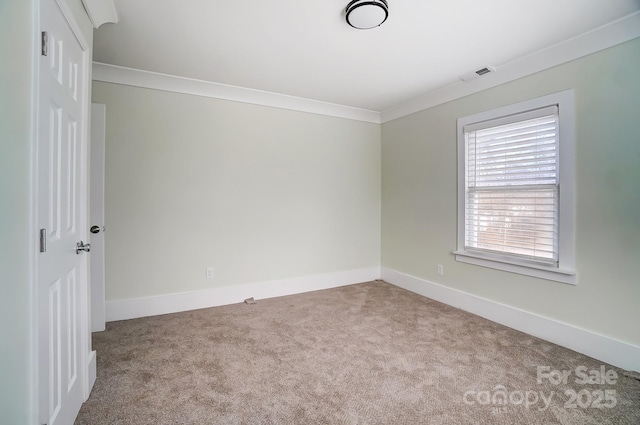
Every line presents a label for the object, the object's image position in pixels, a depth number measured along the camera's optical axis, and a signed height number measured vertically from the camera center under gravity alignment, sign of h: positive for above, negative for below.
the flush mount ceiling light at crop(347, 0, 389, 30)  1.91 +1.33
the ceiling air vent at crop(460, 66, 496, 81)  2.87 +1.40
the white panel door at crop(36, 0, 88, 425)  1.20 -0.06
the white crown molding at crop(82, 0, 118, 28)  1.77 +1.26
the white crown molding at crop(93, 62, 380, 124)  2.89 +1.35
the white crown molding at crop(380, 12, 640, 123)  2.15 +1.34
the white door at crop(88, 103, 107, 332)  2.62 -0.03
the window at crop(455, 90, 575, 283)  2.46 +0.22
